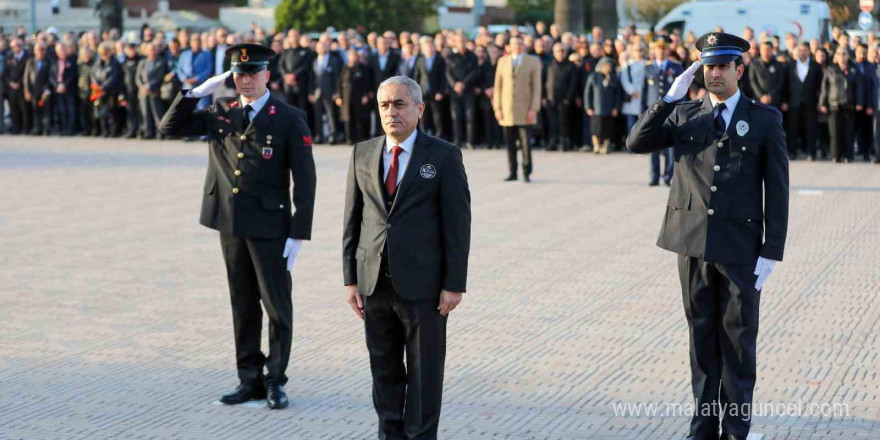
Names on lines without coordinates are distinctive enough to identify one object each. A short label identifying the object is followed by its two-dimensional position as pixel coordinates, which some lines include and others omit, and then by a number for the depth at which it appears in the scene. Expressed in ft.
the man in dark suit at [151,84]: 79.00
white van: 104.63
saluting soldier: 23.32
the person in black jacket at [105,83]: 81.30
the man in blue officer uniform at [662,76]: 55.11
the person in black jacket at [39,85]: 83.87
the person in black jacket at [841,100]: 65.87
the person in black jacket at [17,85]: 85.25
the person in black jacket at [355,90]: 75.66
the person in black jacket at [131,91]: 81.10
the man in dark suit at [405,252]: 18.95
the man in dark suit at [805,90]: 67.77
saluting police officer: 20.25
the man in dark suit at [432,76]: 74.59
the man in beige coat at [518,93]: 56.24
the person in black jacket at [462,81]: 73.67
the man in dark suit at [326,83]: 76.84
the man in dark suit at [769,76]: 67.82
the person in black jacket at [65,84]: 82.84
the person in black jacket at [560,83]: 72.49
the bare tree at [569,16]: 100.63
